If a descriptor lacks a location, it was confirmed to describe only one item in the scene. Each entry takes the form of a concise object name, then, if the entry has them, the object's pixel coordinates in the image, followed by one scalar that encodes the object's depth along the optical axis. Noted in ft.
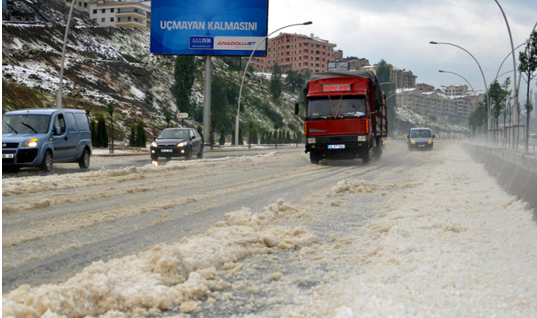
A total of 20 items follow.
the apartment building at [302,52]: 591.37
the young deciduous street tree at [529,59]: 97.25
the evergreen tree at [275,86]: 352.69
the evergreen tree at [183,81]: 226.40
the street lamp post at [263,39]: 132.85
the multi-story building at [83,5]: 435.20
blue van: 47.57
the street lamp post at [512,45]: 97.14
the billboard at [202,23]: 132.36
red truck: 63.31
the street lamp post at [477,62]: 136.67
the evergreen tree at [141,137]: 122.52
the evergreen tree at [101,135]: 114.62
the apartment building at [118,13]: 429.79
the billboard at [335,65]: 421.59
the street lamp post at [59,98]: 81.98
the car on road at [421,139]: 128.77
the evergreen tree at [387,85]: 419.80
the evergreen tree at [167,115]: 134.30
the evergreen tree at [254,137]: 201.29
